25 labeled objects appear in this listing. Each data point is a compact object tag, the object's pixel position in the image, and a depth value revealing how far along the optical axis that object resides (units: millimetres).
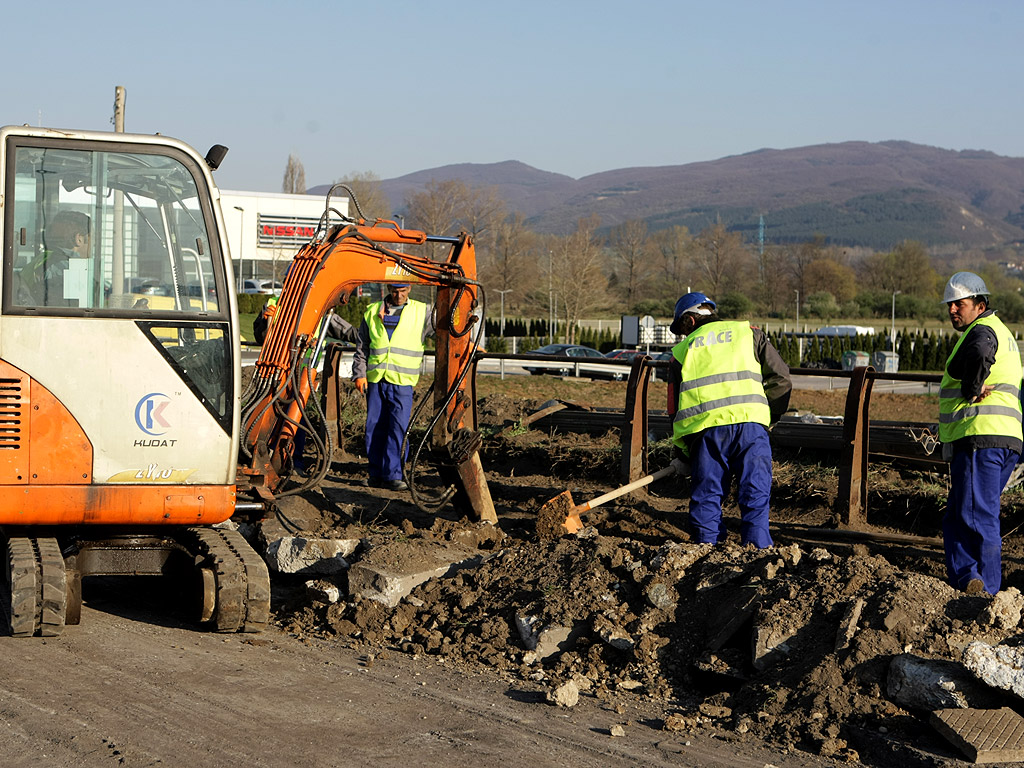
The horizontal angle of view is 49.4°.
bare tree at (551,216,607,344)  63906
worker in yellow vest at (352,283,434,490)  10148
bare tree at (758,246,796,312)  93312
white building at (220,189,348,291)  56531
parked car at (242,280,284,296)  52531
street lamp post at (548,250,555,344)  56041
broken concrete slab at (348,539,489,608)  6547
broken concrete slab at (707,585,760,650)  5551
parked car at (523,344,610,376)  38281
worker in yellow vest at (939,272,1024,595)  6434
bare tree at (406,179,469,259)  86312
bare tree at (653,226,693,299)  111062
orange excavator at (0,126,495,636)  5816
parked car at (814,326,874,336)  54644
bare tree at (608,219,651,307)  94938
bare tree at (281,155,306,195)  106250
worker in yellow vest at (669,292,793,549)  6973
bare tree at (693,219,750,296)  102562
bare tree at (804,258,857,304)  98250
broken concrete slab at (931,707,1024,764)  4234
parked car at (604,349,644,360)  37250
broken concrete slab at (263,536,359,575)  7199
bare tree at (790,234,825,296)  101062
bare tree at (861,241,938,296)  89562
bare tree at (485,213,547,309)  76625
